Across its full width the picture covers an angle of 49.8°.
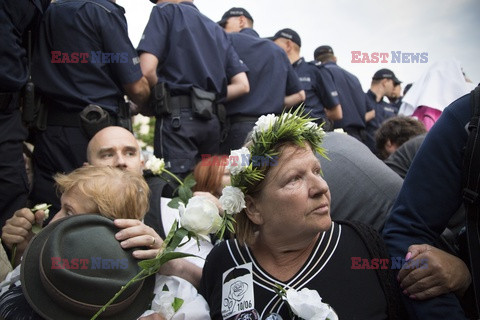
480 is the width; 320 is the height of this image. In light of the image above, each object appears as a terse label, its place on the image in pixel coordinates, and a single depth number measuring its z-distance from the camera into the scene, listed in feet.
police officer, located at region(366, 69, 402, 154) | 25.58
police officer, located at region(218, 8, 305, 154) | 14.98
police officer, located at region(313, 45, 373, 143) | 20.34
